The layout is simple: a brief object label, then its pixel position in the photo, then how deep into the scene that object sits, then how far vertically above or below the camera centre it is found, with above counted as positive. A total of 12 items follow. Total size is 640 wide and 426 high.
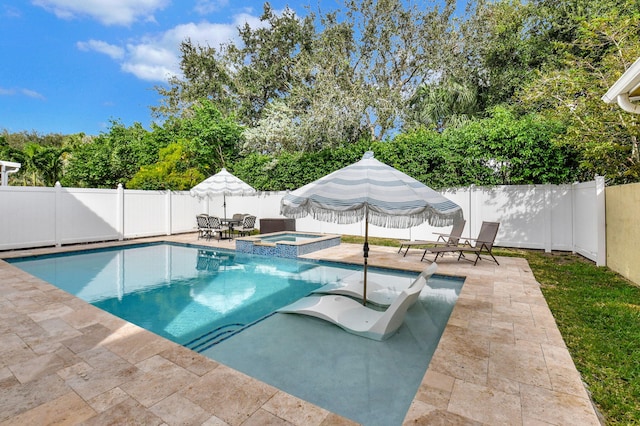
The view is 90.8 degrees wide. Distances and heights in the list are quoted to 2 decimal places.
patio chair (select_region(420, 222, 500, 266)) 7.72 -0.71
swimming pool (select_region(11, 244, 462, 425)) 3.01 -1.65
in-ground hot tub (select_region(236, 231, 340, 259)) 9.63 -1.08
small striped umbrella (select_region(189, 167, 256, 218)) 12.12 +0.97
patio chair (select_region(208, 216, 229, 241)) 12.58 -0.49
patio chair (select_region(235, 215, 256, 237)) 12.95 -0.49
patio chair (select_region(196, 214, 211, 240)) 12.68 -0.45
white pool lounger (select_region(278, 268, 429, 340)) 4.00 -1.46
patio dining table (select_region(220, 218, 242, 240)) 13.11 -0.44
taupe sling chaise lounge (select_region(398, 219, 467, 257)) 9.09 -0.71
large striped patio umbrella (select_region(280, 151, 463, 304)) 3.97 +0.13
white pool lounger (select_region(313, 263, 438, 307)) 5.47 -1.46
